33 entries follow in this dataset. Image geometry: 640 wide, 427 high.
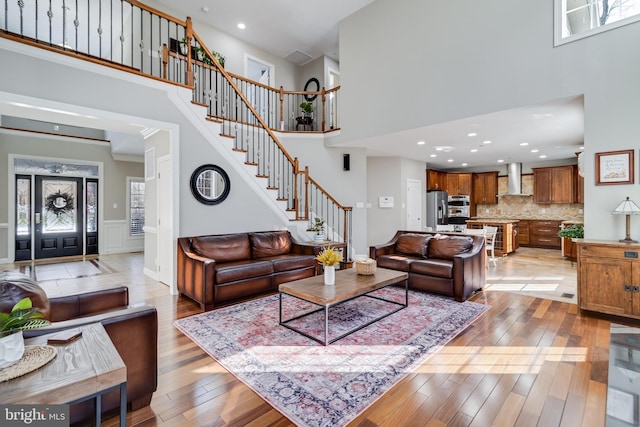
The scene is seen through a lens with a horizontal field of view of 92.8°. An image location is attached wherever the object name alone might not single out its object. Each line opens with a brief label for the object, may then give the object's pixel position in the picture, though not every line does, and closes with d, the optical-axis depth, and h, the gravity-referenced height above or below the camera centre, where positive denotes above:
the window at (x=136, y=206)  8.71 +0.18
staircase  5.19 +1.72
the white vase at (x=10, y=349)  1.13 -0.52
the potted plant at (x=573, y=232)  5.87 -0.39
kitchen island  7.70 -0.60
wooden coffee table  2.86 -0.79
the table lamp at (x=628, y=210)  3.31 +0.02
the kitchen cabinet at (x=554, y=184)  8.52 +0.79
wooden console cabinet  3.22 -0.73
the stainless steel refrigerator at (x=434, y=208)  9.49 +0.12
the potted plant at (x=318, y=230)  5.97 -0.36
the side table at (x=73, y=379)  1.03 -0.60
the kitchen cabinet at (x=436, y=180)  9.84 +1.07
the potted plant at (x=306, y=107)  7.36 +2.55
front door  7.30 -0.11
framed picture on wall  3.44 +0.51
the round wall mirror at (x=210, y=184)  4.77 +0.46
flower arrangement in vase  3.21 -0.53
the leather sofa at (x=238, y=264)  3.84 -0.74
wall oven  10.20 +0.09
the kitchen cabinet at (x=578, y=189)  8.29 +0.62
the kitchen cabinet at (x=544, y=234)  8.70 -0.64
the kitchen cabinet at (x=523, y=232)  9.25 -0.62
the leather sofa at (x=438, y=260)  4.11 -0.73
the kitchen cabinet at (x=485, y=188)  10.02 +0.79
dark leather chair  1.64 -0.75
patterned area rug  2.05 -1.23
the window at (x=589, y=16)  3.56 +2.45
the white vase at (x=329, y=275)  3.27 -0.68
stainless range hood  9.42 +1.00
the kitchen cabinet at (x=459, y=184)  10.31 +0.96
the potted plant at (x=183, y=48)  6.29 +3.45
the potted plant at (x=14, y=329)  1.14 -0.45
